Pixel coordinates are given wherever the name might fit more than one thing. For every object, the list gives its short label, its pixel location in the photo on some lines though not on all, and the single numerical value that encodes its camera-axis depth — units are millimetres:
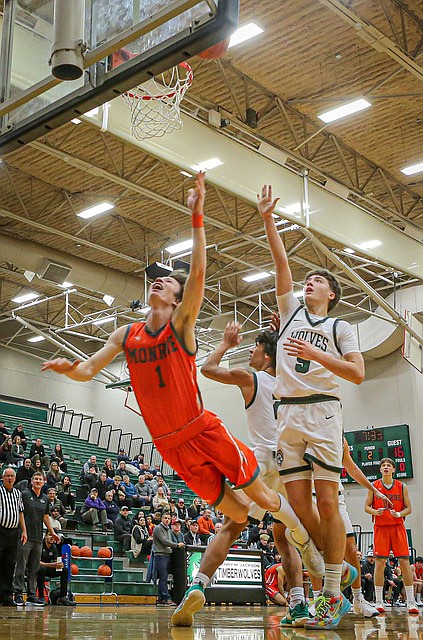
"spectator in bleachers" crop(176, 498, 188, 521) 20222
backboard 4953
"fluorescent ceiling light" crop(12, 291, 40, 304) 26431
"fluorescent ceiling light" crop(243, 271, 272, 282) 24516
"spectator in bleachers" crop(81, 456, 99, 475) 21884
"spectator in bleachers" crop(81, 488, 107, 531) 18078
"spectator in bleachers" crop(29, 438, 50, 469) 21300
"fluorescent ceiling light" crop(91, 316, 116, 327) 25806
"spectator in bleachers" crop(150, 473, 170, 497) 22594
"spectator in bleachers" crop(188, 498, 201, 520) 20828
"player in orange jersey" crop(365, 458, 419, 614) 10195
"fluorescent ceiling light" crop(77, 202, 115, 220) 20141
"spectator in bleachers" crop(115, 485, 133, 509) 20141
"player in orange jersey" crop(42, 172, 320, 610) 4375
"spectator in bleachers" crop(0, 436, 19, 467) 19844
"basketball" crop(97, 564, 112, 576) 15836
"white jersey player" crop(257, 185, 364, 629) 4766
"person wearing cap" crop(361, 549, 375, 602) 18594
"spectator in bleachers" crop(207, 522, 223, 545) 18833
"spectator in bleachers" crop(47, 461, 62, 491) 18859
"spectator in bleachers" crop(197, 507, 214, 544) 18773
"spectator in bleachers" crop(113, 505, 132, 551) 17594
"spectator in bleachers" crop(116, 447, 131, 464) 25841
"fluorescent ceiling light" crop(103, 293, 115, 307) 24188
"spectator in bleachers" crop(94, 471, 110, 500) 20219
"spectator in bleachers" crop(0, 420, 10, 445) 21620
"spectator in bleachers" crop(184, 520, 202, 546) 17853
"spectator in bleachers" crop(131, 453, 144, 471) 26659
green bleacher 15773
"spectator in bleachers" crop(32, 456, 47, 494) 17938
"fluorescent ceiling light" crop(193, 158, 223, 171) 12469
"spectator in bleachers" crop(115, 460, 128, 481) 23272
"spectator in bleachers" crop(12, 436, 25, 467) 20125
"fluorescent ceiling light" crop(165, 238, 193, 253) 21797
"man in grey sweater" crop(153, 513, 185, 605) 14461
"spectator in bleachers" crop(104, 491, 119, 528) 18734
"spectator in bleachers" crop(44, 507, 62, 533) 15492
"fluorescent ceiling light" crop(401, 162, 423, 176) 18694
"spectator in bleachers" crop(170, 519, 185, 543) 15467
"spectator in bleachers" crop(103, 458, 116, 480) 22406
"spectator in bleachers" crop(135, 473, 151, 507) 21219
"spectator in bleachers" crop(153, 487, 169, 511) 20438
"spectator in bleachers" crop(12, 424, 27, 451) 22988
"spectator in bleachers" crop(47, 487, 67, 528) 16594
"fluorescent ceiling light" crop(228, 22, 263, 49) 13383
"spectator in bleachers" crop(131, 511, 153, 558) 17453
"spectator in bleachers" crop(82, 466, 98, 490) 20672
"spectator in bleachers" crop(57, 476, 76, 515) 18433
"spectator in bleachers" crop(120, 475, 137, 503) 21438
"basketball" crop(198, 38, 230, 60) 5891
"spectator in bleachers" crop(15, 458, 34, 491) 17828
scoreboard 24656
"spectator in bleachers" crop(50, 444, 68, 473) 22031
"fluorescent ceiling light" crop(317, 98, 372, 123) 15609
